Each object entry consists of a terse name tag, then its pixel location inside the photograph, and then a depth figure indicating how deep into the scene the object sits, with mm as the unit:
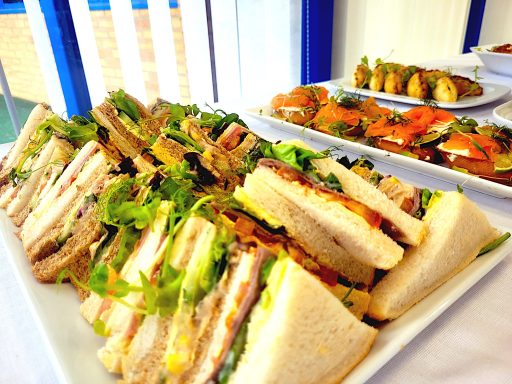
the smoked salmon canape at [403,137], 570
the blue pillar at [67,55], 1071
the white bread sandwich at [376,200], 349
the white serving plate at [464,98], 766
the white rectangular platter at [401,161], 476
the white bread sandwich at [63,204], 409
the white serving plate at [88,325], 277
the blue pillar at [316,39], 1655
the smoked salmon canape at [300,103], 723
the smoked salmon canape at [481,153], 500
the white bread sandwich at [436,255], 321
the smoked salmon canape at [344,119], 653
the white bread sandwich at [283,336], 243
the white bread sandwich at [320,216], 322
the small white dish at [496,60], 961
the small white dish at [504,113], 644
